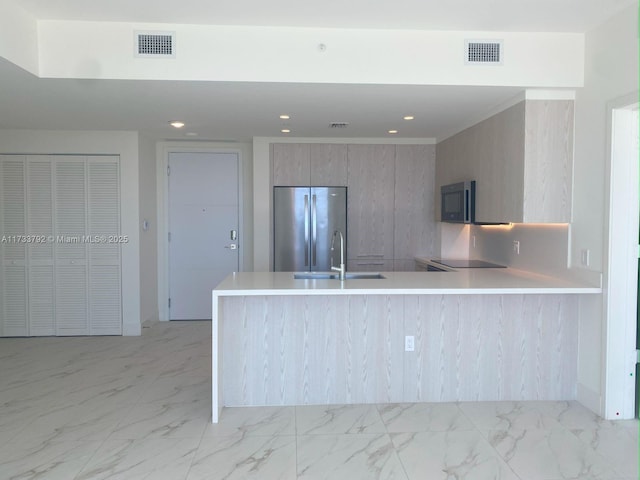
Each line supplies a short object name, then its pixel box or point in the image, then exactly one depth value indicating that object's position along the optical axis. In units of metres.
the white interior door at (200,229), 6.21
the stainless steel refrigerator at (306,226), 5.42
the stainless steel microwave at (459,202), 4.43
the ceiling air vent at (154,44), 3.12
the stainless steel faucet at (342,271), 3.63
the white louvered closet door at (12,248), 5.33
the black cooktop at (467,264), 4.69
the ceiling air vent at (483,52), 3.28
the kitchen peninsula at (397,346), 3.46
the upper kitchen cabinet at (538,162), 3.47
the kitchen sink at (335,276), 3.83
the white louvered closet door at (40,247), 5.35
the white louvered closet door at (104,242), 5.39
